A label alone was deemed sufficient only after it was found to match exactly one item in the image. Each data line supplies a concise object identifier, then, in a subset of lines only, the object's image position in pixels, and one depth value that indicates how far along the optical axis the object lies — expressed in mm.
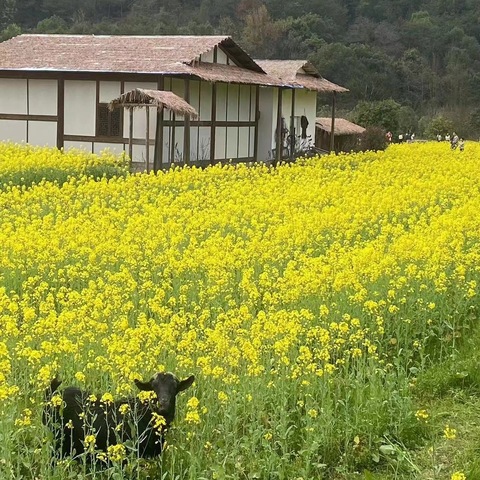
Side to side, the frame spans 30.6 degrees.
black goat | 4473
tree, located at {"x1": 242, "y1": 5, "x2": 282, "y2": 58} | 56969
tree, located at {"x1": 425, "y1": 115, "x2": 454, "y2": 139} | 41844
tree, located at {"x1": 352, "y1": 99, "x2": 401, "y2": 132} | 38688
